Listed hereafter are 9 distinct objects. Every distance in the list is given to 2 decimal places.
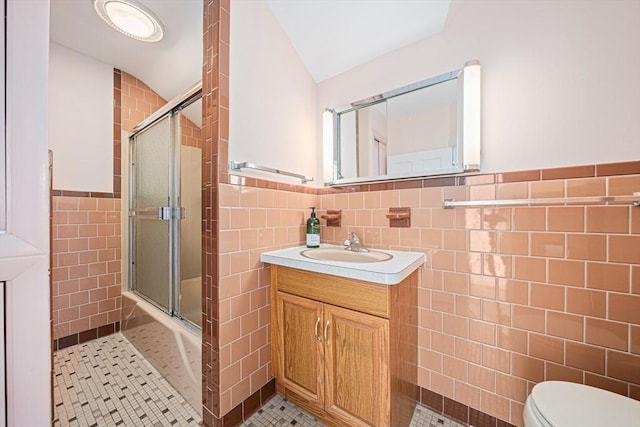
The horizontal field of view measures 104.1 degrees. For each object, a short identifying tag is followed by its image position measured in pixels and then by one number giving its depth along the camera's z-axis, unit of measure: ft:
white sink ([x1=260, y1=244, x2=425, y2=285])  3.15
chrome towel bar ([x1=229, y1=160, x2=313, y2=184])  3.90
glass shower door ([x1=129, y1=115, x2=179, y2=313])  6.07
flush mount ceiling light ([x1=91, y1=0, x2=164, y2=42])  4.46
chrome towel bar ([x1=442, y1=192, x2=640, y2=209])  2.94
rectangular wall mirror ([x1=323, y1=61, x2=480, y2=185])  3.94
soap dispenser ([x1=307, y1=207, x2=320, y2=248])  5.00
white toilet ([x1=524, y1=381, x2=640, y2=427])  2.38
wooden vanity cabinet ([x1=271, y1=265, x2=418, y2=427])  3.29
